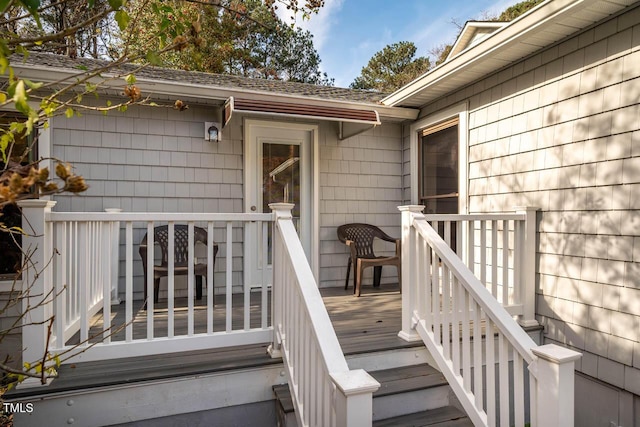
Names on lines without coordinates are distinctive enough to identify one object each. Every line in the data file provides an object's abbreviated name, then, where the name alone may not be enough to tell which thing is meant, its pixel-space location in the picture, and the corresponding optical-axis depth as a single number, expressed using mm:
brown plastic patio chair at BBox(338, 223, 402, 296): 4460
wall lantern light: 4309
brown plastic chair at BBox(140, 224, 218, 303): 3744
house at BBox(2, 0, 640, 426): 2676
